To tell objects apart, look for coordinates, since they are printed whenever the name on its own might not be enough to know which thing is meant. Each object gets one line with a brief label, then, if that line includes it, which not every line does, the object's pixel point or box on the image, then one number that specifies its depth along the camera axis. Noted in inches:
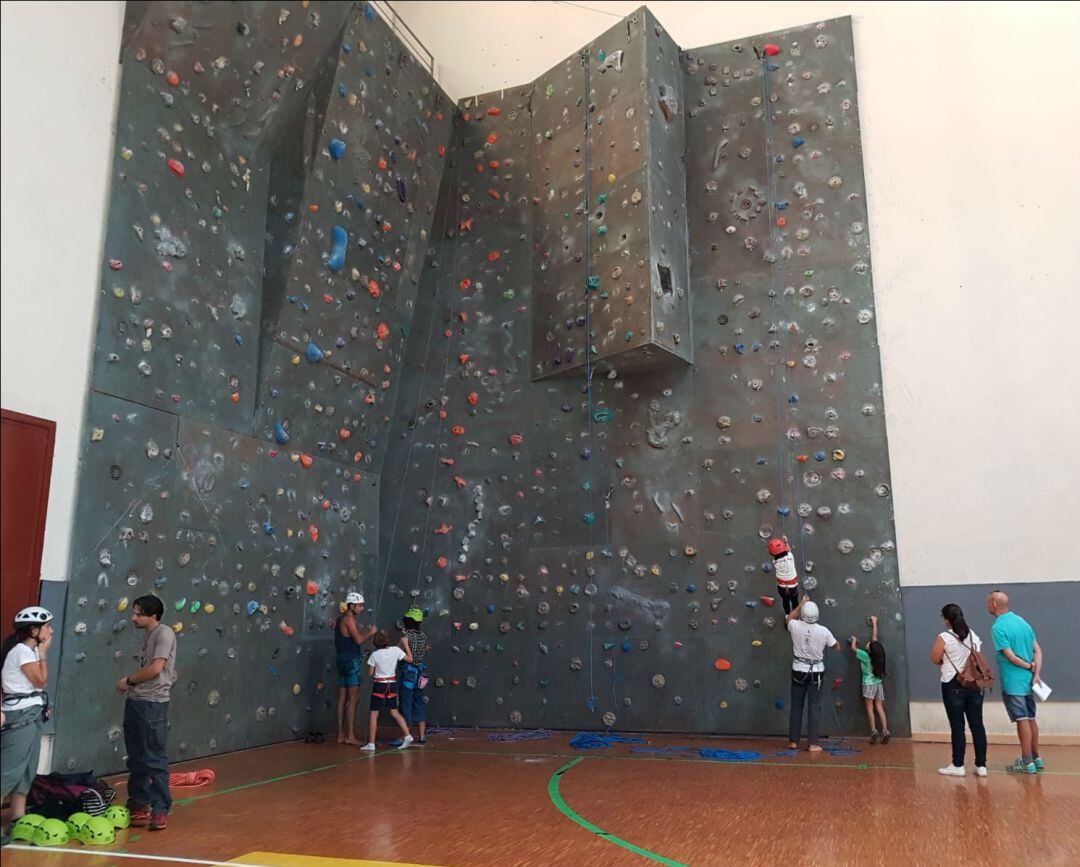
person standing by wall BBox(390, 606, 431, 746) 305.1
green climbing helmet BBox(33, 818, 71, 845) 168.6
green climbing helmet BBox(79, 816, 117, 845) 168.1
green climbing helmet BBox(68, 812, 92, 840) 170.7
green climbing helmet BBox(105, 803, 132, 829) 175.9
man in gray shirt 177.2
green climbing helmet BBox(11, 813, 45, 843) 170.4
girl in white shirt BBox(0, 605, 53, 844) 165.9
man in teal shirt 236.2
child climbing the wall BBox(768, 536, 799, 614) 301.7
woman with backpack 227.5
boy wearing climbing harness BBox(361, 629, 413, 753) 291.4
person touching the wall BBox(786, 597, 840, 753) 292.2
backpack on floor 177.5
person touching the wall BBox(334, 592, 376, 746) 309.6
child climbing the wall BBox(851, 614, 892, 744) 303.7
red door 208.1
